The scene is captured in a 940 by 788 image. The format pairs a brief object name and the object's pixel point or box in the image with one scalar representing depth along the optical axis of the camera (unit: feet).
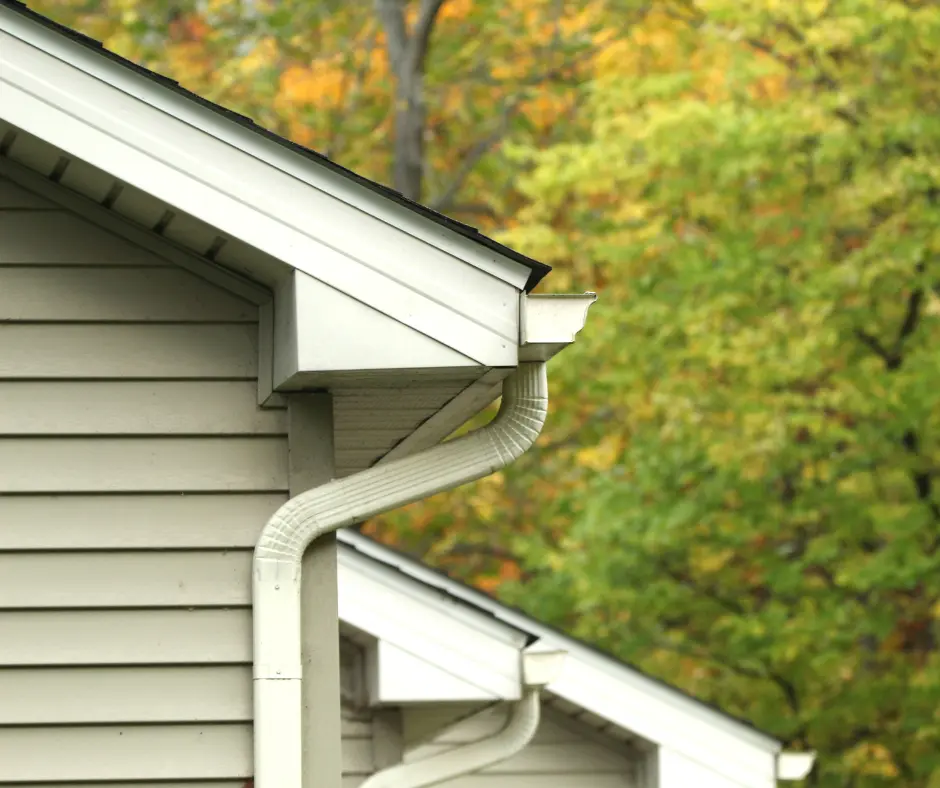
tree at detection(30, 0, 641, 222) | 155.22
